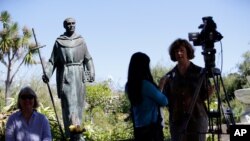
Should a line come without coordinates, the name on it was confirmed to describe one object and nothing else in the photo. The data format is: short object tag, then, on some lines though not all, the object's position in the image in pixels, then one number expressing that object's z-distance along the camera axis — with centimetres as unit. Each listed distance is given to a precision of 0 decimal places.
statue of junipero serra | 552
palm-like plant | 1725
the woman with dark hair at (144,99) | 357
